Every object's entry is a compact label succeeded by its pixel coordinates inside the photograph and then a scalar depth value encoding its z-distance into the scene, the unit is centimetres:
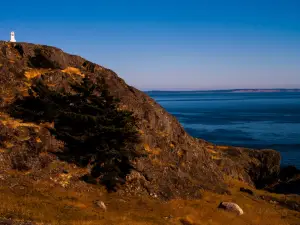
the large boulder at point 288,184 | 4556
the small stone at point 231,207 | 2870
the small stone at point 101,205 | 2359
